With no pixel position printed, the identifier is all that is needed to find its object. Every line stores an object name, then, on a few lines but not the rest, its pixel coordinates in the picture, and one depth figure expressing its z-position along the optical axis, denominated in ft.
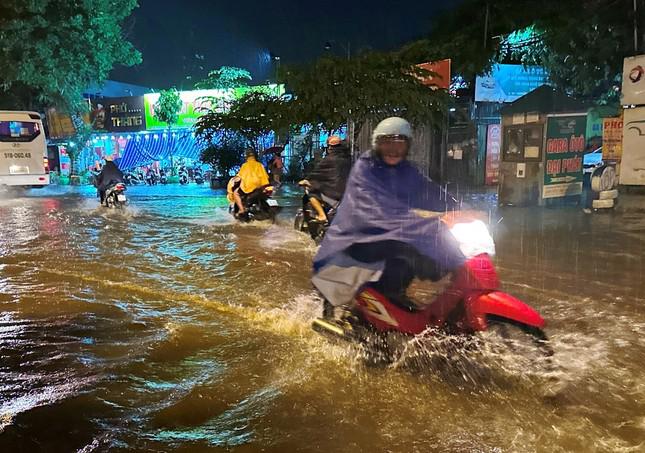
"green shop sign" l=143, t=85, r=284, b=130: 69.85
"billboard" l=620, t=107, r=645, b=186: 36.76
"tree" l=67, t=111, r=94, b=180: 82.79
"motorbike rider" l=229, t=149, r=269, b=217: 35.91
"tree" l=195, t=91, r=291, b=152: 42.32
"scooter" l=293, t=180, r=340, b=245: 27.81
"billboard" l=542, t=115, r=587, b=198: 37.70
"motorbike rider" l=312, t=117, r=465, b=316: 11.56
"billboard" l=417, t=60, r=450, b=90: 43.65
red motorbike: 11.45
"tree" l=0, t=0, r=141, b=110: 60.49
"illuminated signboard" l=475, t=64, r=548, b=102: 60.34
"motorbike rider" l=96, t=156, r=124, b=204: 47.11
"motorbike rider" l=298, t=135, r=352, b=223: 27.04
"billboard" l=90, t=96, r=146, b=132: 84.89
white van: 61.52
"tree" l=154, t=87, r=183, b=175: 79.46
